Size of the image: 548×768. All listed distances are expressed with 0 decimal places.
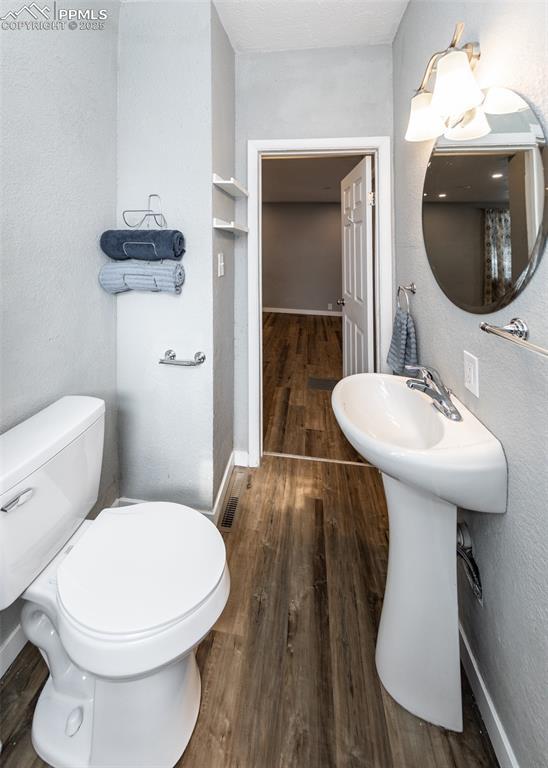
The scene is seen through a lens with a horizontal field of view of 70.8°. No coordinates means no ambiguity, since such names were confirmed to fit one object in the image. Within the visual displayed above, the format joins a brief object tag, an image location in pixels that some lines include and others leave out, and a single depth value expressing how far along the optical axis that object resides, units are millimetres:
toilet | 881
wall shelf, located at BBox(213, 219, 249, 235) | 1754
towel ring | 1870
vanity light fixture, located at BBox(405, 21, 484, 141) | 1094
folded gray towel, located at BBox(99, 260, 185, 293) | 1640
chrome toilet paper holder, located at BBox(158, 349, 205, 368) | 1743
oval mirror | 875
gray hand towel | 1833
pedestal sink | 969
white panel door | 2348
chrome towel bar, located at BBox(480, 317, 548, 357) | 842
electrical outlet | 1170
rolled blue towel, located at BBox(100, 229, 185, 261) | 1595
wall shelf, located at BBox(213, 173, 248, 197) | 1741
